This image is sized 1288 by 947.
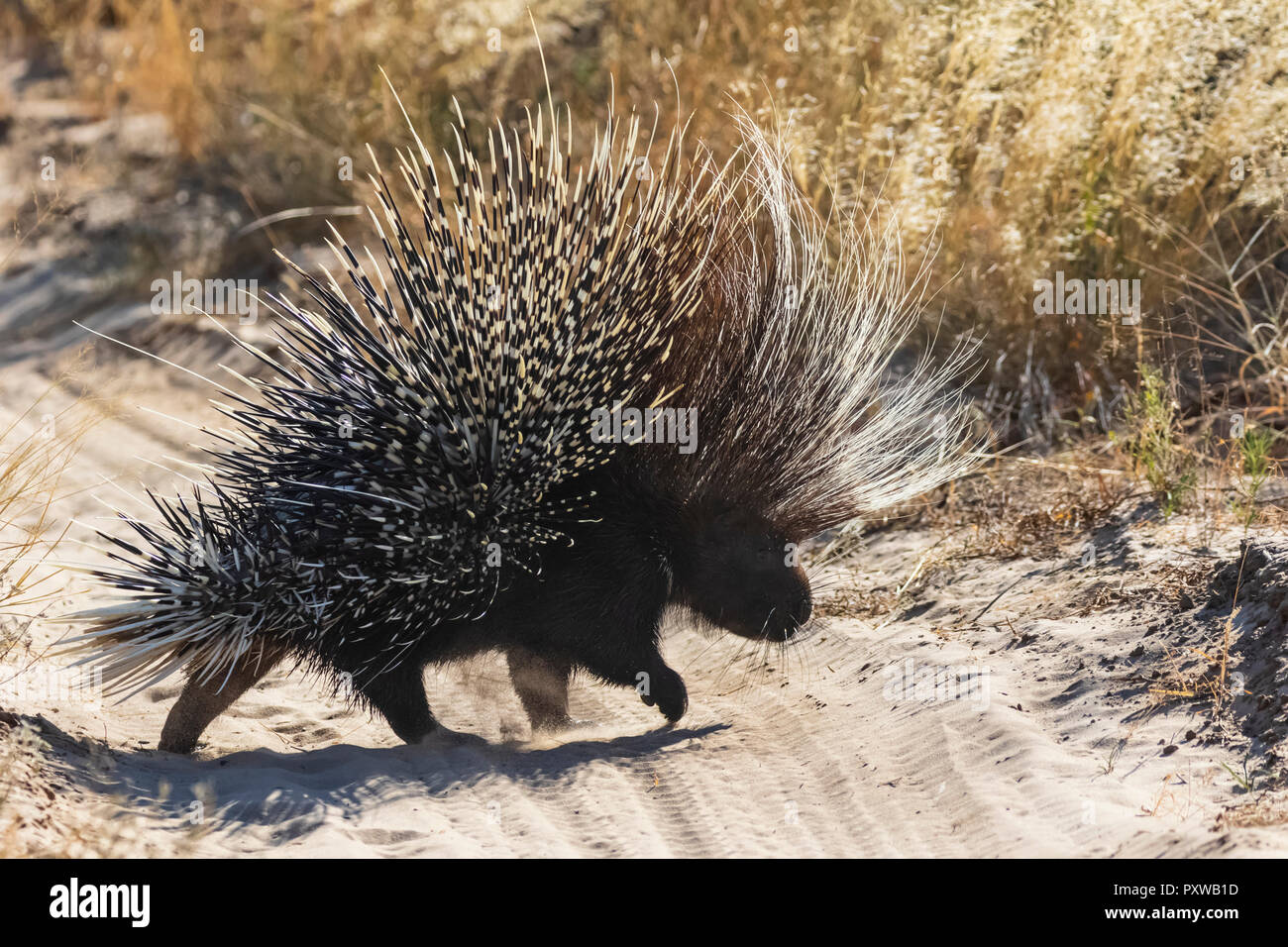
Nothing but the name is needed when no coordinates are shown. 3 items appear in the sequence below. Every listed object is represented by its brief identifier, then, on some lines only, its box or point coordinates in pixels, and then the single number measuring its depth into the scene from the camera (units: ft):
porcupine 12.03
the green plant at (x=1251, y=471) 13.76
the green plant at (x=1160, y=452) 15.34
